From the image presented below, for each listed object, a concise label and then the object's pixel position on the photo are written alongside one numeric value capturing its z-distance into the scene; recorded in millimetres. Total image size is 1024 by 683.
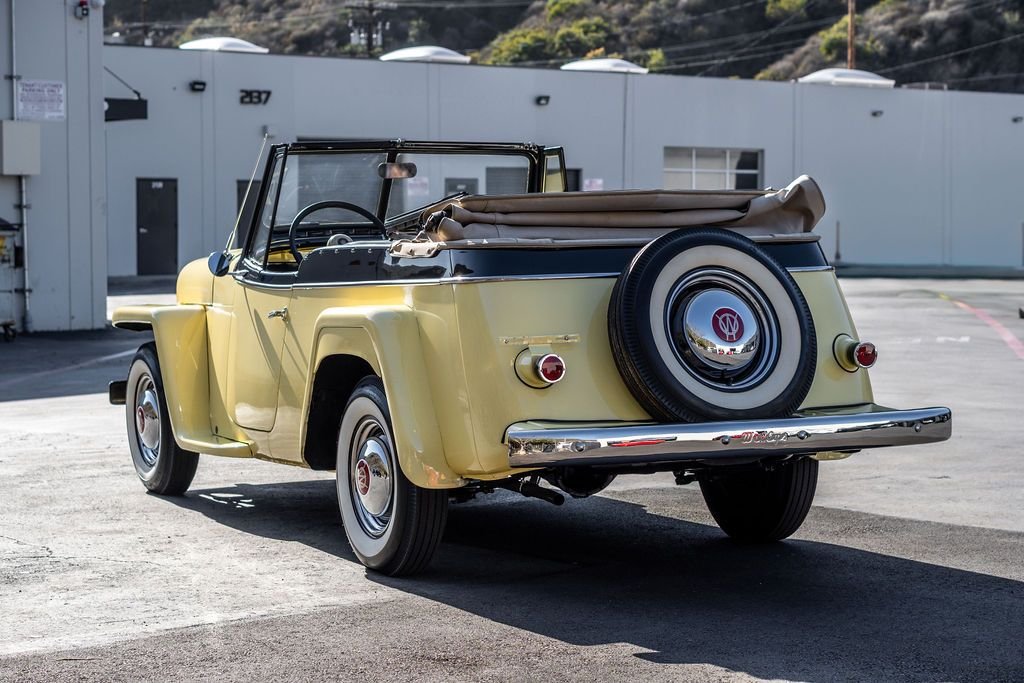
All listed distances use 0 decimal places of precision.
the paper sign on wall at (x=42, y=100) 20047
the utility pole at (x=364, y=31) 98738
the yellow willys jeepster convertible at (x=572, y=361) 5703
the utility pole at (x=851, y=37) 65062
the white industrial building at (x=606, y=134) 36562
